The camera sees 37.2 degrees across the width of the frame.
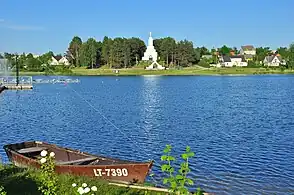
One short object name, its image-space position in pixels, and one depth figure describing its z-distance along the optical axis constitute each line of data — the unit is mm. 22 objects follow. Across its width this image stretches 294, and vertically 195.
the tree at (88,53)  168250
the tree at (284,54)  178388
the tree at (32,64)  161375
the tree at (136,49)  172200
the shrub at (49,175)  9048
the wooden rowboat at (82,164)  14773
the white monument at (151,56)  170250
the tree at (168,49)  167625
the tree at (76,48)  178500
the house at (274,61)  191750
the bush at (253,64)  179750
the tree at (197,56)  173688
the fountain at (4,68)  109200
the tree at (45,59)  180500
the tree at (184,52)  165750
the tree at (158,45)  179000
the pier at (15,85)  83944
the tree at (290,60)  165625
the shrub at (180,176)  7884
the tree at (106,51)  169000
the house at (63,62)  188538
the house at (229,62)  194150
